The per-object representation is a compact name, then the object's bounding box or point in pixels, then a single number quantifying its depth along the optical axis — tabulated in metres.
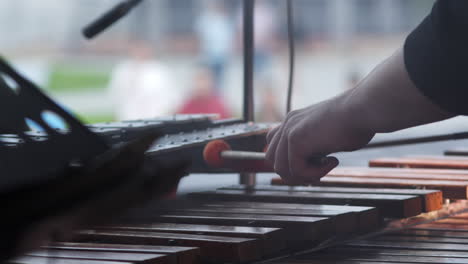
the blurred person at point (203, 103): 11.57
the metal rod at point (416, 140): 5.09
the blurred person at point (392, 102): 2.43
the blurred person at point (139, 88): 18.02
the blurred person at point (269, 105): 14.04
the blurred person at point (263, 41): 25.72
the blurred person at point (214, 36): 22.19
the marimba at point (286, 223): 2.69
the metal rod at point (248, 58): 5.24
